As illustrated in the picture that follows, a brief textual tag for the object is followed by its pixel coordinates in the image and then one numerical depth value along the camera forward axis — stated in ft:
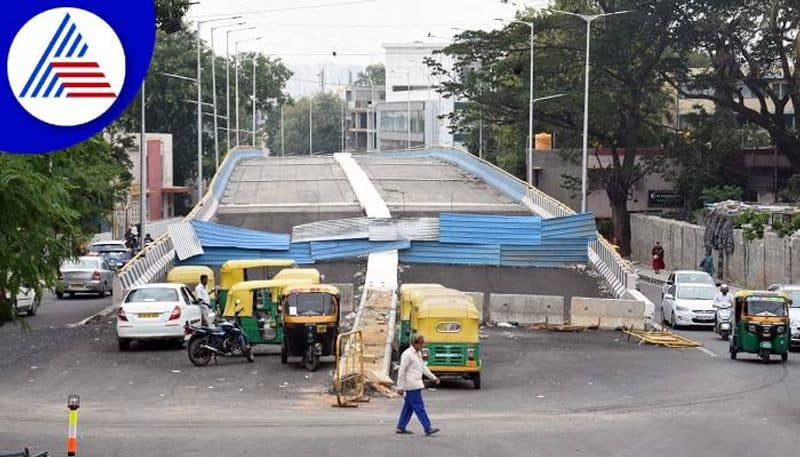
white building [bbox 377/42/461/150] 570.87
